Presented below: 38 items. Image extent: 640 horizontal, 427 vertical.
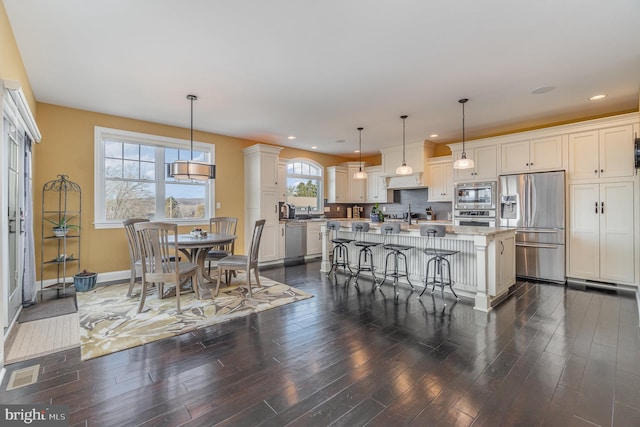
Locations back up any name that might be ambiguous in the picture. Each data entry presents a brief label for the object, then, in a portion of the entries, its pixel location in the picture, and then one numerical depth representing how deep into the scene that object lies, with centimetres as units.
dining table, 362
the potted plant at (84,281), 405
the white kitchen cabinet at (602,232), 410
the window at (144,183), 467
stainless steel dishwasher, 634
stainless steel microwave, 520
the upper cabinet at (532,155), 464
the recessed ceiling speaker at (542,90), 362
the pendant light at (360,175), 541
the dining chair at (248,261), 383
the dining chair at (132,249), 366
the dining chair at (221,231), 458
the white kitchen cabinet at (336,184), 780
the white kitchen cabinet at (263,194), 593
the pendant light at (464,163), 402
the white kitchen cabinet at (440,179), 622
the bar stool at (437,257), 368
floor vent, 197
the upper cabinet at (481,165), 527
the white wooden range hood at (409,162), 648
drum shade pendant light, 366
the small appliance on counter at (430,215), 672
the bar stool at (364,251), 455
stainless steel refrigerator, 455
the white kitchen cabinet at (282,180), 646
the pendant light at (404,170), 462
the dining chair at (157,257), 317
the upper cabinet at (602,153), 409
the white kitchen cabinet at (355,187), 797
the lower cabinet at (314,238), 673
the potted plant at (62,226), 406
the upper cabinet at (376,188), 749
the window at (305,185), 718
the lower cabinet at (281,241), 621
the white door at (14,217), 280
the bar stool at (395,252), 409
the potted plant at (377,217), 506
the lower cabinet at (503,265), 356
